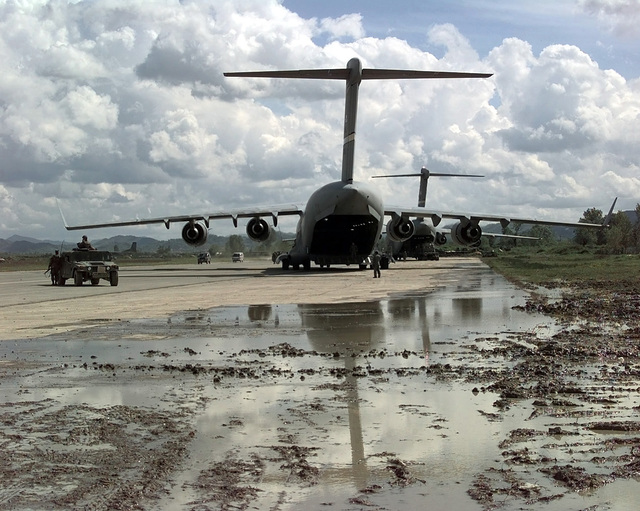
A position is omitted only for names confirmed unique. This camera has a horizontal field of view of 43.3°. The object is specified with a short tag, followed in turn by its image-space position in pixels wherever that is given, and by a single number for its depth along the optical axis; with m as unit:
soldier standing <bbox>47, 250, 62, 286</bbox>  35.72
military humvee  34.28
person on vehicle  35.69
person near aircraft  39.69
